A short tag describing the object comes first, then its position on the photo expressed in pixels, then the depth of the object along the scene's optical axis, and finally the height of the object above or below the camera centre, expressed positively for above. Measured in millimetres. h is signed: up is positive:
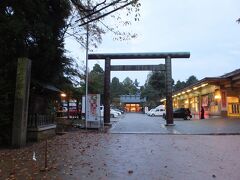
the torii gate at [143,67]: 15264 +3439
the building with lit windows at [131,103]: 53950 +1060
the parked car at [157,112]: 32641 -1013
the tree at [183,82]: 53194 +7459
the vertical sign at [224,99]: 20995 +845
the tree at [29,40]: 7575 +3061
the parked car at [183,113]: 23474 -878
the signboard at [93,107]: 13444 -60
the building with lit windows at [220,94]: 19851 +1549
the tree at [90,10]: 8437 +4986
